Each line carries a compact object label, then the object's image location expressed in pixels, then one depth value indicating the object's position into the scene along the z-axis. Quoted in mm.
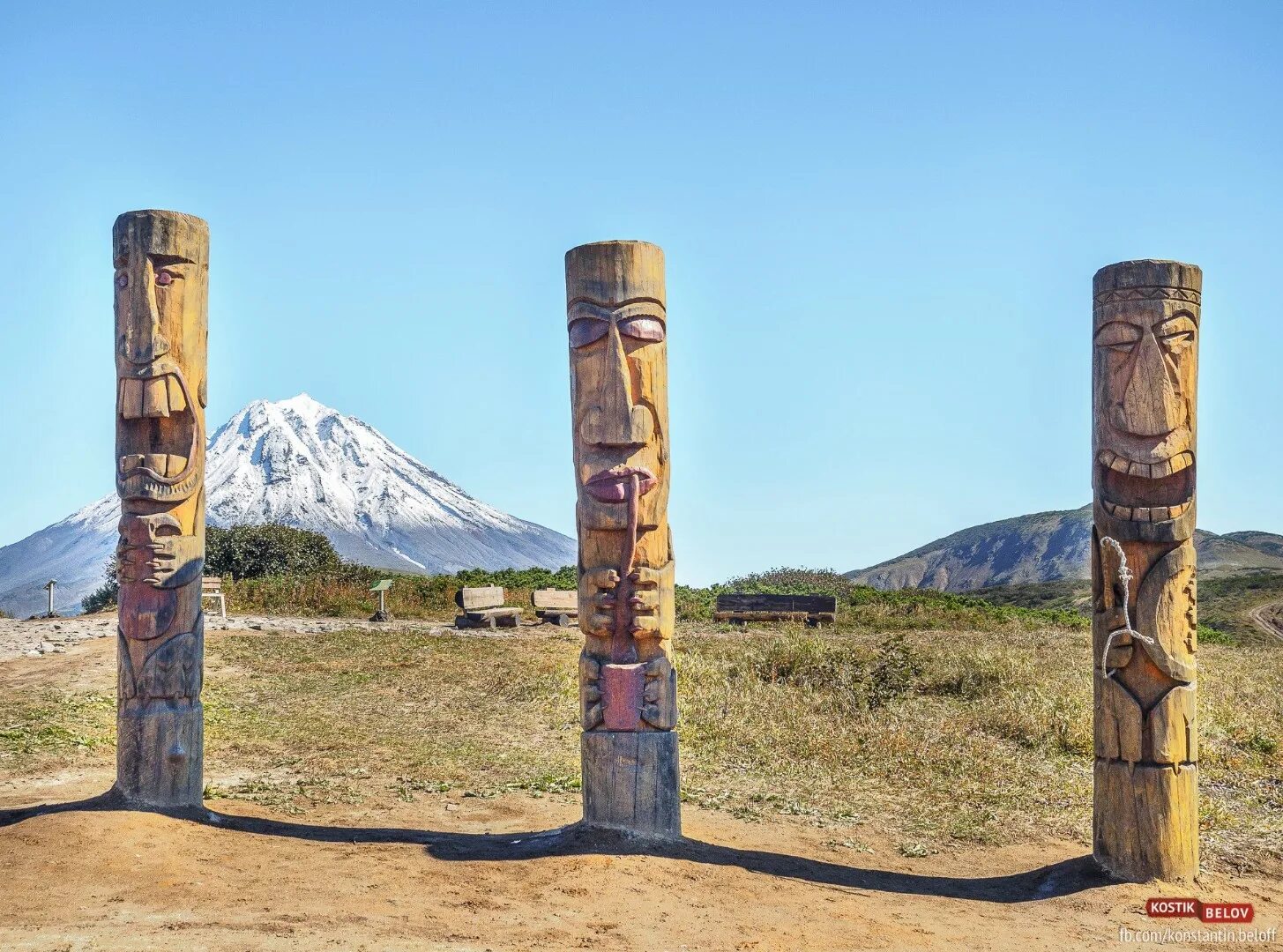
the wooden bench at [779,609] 23969
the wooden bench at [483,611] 22484
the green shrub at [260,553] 31031
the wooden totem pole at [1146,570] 7266
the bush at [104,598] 29312
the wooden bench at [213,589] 21122
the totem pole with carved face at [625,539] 7891
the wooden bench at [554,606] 23719
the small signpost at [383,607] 23188
